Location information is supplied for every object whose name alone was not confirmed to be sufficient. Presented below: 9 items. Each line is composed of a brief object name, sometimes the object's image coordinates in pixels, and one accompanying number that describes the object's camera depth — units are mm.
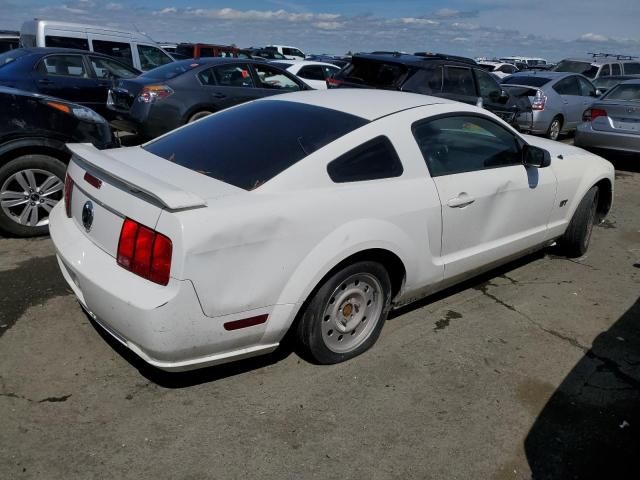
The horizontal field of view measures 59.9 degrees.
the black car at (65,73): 8391
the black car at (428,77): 8156
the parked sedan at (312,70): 14680
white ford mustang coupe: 2496
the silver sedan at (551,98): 10852
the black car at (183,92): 7859
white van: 11602
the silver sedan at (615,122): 8633
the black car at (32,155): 4629
